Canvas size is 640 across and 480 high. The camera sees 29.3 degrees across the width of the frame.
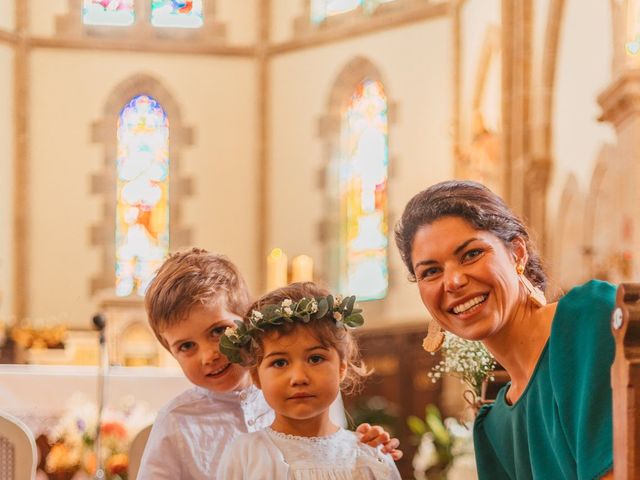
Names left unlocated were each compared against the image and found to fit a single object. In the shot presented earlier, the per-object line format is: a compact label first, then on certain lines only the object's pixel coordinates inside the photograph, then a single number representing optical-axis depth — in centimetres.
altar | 456
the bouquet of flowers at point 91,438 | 442
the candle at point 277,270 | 598
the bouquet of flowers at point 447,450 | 416
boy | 271
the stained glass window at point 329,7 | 1398
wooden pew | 176
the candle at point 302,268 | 663
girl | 247
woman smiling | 213
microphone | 416
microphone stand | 402
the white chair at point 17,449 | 307
